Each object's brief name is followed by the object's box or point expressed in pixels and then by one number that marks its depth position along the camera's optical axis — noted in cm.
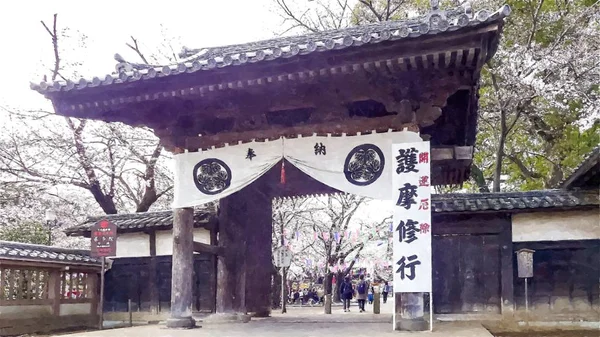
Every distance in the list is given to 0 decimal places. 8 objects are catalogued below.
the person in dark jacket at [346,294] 2183
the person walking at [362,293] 2120
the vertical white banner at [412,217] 806
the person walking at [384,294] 3342
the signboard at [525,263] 1081
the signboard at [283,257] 1781
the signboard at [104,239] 1262
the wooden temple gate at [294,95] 776
